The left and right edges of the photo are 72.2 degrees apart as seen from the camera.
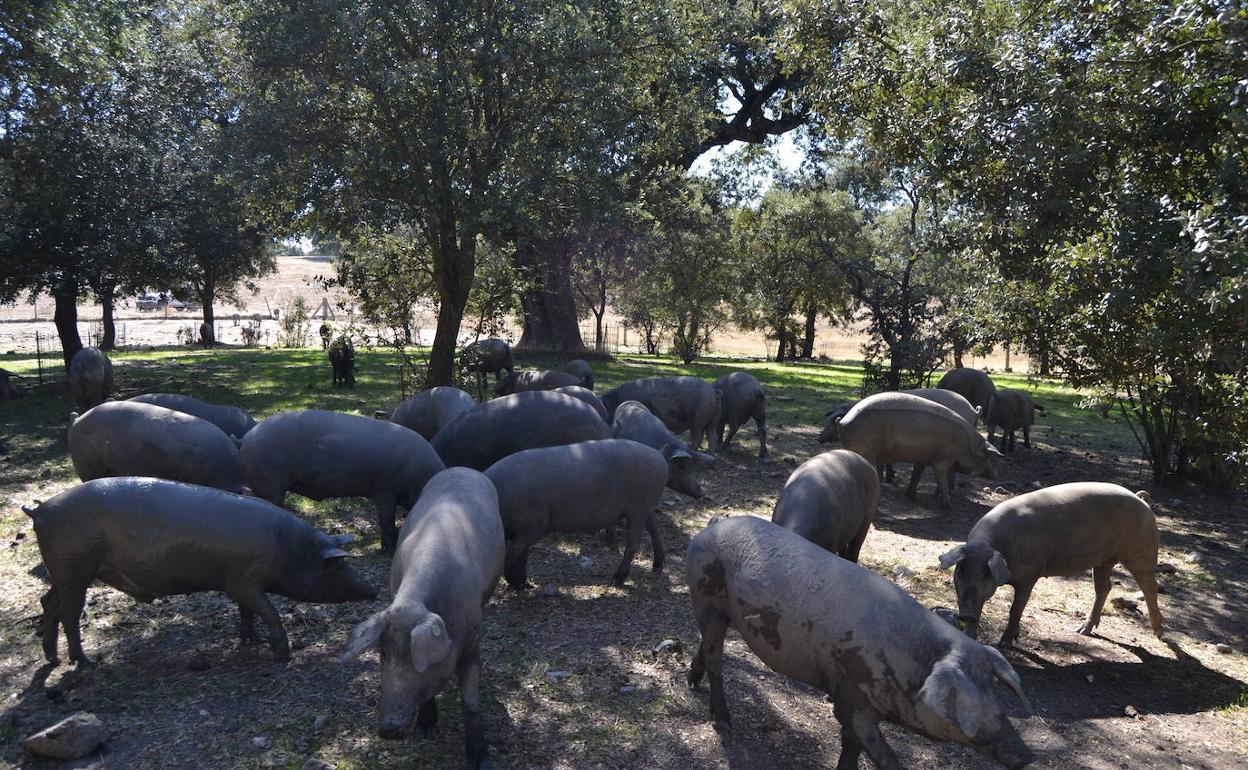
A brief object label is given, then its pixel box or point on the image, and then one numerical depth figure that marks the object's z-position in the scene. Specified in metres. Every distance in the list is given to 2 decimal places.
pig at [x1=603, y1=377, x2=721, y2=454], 13.36
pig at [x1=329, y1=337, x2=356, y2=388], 18.19
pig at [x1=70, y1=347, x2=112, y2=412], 14.11
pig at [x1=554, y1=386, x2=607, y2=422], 11.55
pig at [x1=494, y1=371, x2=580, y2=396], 14.86
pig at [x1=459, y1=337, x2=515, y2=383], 17.95
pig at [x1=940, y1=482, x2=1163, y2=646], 6.80
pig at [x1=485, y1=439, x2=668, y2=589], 7.41
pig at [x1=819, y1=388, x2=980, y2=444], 12.64
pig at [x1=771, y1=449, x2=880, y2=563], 6.85
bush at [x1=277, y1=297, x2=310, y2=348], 35.50
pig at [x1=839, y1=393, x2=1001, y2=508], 11.09
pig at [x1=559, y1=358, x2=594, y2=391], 16.56
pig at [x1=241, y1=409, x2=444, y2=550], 8.45
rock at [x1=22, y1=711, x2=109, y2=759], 4.74
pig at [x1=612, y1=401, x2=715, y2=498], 9.41
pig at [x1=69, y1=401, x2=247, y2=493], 8.43
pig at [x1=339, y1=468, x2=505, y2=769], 4.48
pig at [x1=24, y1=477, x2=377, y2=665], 5.85
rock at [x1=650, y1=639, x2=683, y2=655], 6.44
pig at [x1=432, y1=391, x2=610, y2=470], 9.56
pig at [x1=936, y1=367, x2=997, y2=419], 16.06
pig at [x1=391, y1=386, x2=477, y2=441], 11.14
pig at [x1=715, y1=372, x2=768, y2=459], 14.02
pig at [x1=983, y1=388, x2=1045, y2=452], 14.94
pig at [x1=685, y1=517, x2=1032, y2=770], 4.29
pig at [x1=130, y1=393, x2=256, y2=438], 10.21
